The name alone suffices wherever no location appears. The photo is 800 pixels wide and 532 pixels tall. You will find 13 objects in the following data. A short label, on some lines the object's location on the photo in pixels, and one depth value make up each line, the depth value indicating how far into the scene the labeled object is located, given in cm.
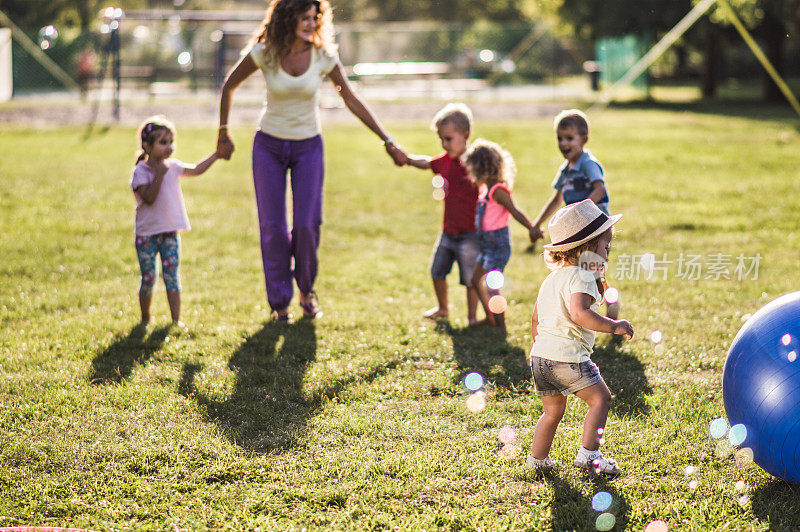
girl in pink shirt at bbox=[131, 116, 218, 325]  607
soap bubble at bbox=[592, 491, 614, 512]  375
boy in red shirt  623
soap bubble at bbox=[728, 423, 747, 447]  387
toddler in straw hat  383
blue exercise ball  364
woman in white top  602
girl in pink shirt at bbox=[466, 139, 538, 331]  601
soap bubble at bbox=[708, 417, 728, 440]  445
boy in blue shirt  585
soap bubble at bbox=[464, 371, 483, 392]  513
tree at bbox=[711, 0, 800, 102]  2145
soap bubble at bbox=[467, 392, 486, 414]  481
